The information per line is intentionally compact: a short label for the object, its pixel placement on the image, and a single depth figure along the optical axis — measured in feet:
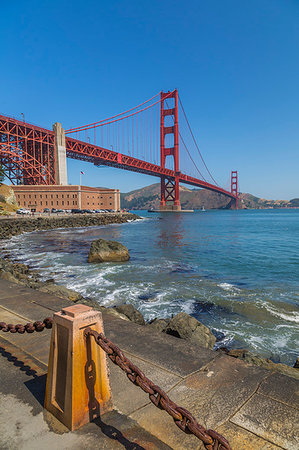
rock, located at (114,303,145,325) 21.39
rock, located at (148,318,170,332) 18.81
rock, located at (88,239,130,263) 48.21
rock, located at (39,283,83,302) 24.41
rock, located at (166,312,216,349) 17.04
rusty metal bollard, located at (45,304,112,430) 6.42
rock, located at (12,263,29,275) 38.58
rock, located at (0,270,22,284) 27.27
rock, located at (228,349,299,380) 13.02
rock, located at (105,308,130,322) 20.10
